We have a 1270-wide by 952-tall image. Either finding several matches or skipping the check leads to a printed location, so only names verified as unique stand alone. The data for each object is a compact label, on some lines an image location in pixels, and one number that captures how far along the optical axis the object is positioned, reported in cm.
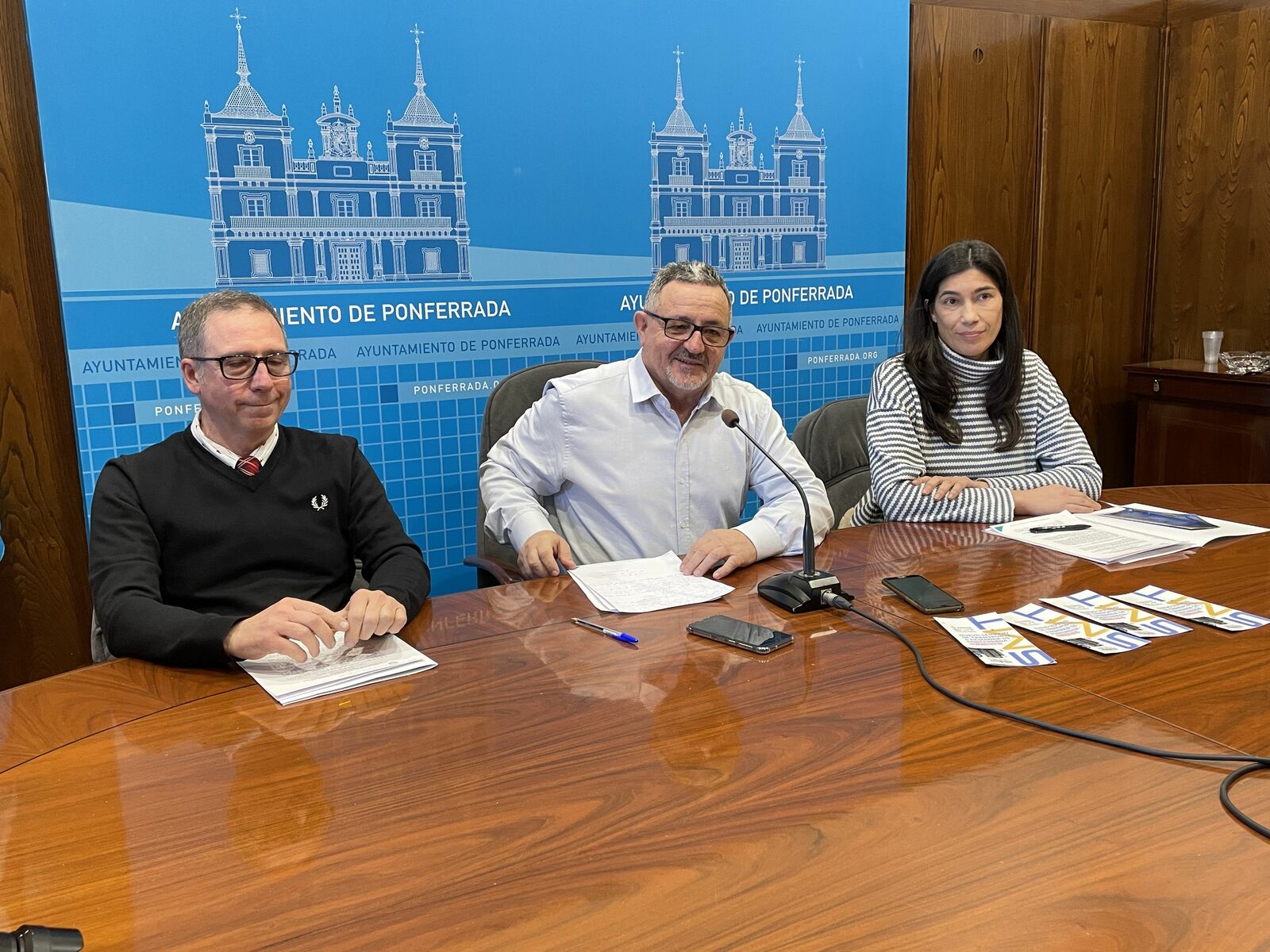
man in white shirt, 221
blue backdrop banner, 261
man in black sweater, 163
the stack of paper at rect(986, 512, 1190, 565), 185
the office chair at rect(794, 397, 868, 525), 263
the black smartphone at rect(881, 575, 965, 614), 157
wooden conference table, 85
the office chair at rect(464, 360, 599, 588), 233
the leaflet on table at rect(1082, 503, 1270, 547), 196
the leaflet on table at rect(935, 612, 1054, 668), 138
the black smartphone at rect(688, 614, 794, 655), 143
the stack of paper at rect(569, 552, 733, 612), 163
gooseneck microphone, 160
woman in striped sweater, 239
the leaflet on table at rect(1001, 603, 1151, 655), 143
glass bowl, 389
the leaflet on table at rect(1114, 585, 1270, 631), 151
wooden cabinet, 379
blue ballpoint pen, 147
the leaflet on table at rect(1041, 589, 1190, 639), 149
